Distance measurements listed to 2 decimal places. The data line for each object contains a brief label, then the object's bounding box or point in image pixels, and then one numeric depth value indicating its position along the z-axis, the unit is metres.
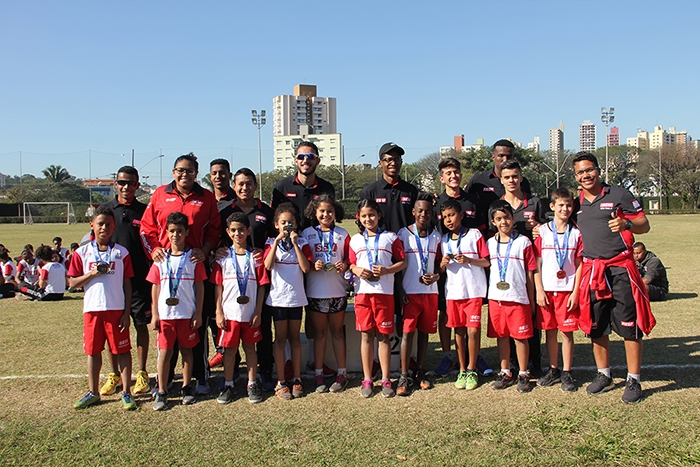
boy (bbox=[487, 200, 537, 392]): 5.32
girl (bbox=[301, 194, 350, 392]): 5.39
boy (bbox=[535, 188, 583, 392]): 5.28
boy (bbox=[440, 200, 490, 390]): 5.43
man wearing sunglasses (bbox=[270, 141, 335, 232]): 5.84
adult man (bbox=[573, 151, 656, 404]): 5.05
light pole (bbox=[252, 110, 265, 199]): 56.57
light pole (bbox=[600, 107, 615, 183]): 51.43
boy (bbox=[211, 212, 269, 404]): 5.21
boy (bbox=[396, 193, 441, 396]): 5.47
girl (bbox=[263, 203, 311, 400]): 5.27
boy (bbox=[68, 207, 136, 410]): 5.09
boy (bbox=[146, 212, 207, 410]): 5.08
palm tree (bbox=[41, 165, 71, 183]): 91.06
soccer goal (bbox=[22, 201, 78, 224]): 55.61
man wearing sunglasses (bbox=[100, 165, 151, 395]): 5.54
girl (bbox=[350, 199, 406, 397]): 5.30
